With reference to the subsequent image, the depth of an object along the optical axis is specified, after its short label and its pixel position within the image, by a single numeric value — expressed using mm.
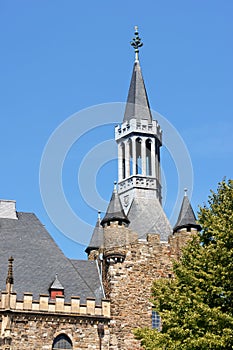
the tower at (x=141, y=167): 46750
